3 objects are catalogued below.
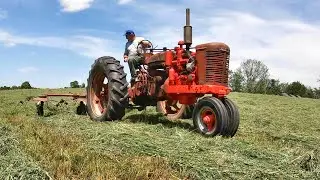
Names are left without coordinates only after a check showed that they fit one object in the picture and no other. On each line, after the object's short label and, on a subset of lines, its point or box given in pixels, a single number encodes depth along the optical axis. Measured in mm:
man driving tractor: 7121
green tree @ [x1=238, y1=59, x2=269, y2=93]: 49174
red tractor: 5322
